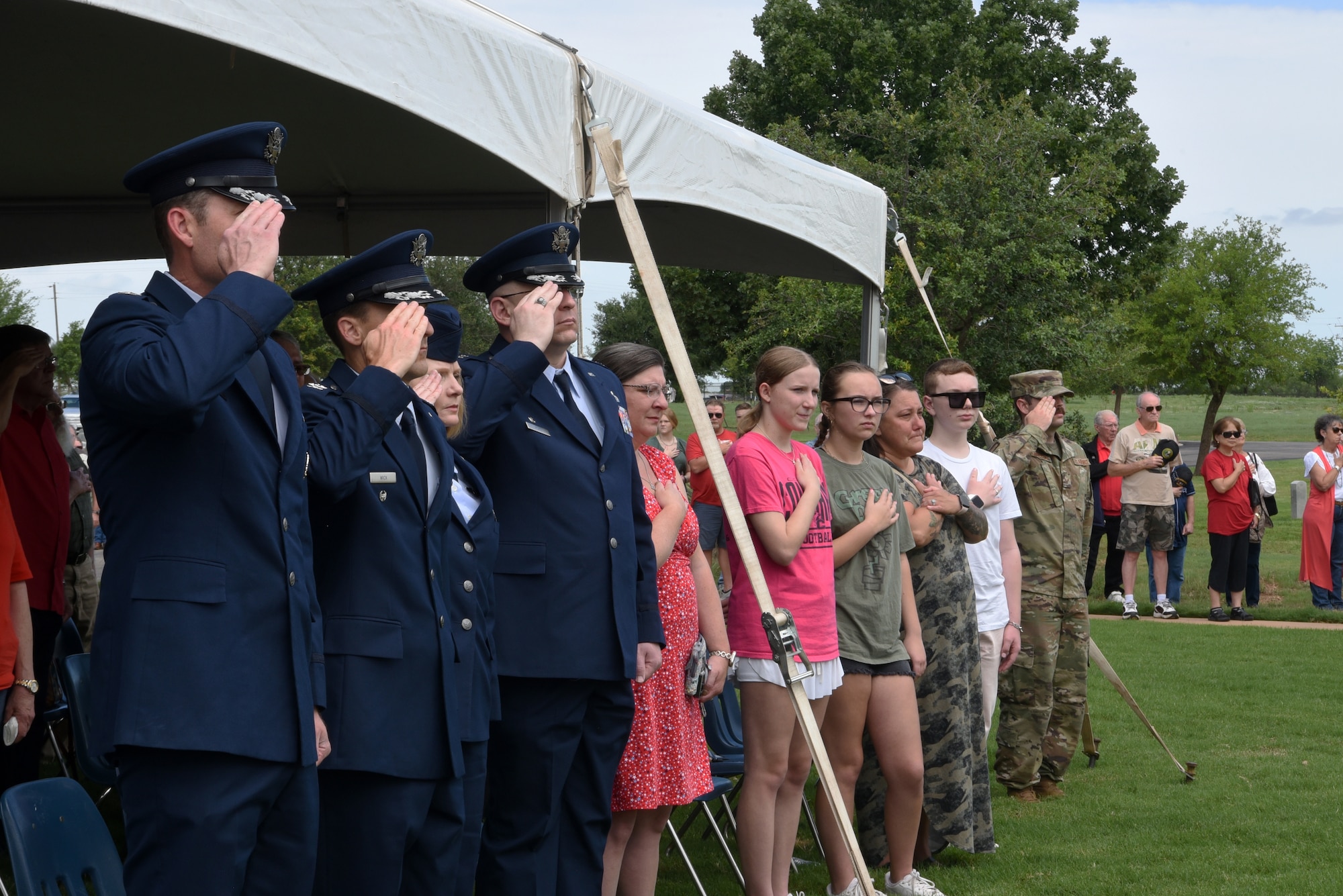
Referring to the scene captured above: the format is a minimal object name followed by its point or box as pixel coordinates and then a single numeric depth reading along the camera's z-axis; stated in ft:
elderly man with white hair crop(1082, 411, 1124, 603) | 44.11
